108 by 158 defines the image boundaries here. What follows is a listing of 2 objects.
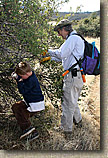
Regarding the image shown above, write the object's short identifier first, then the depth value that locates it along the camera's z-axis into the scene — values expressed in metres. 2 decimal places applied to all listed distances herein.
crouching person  2.25
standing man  2.46
